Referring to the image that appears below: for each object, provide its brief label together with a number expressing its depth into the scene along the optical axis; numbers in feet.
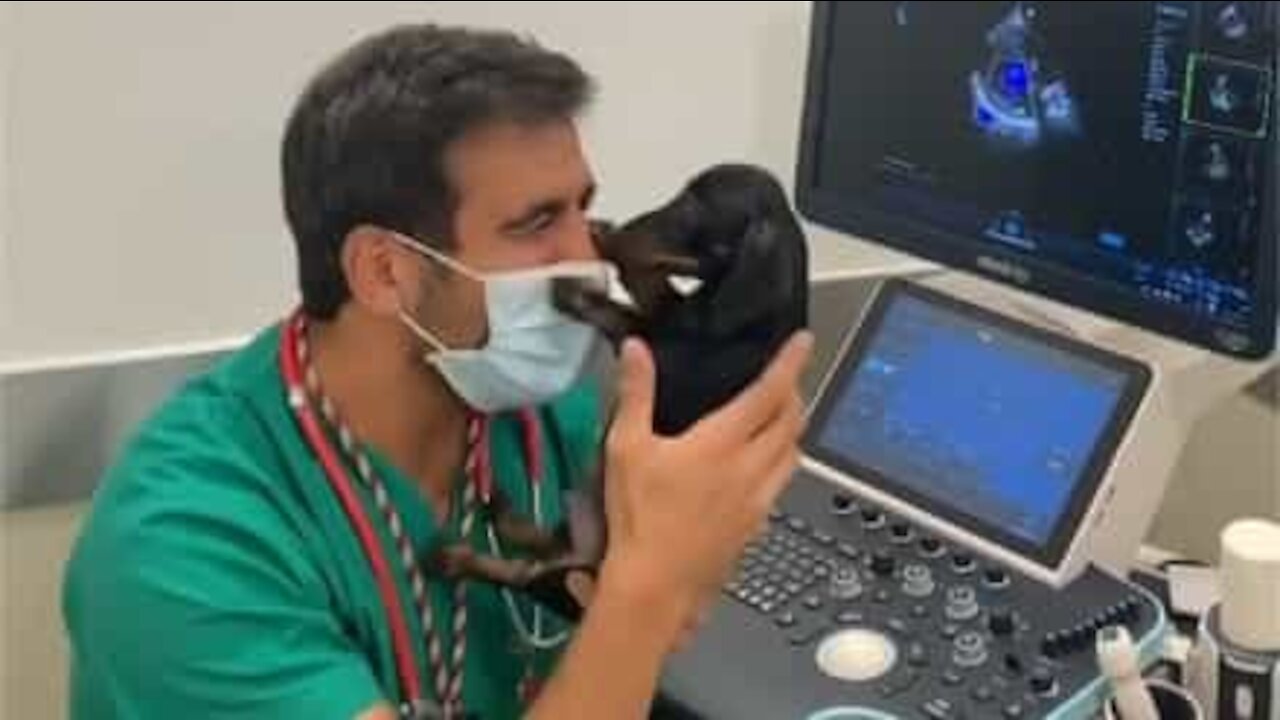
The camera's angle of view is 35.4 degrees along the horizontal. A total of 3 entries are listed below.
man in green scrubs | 4.42
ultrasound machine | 4.75
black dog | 4.72
